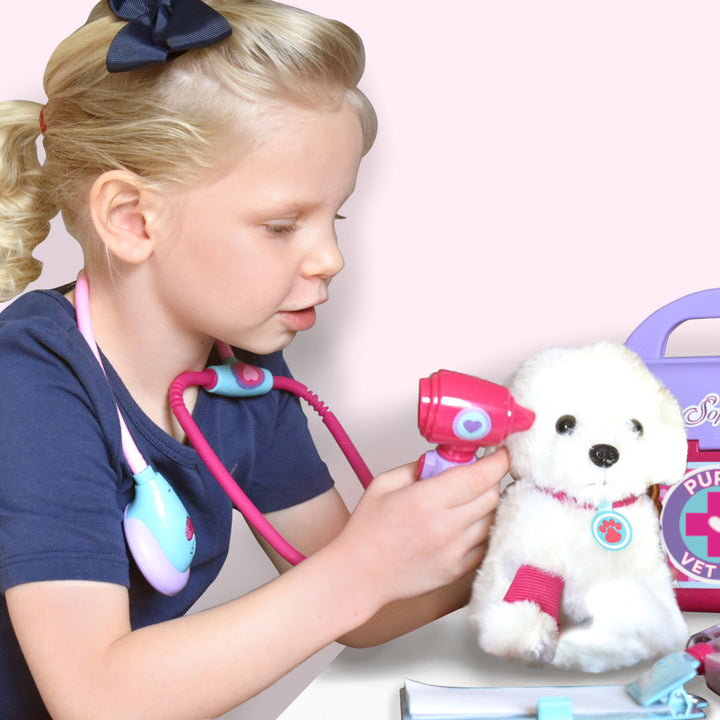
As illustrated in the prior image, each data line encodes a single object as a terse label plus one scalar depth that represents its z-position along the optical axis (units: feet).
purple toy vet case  2.79
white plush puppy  2.17
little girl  2.23
